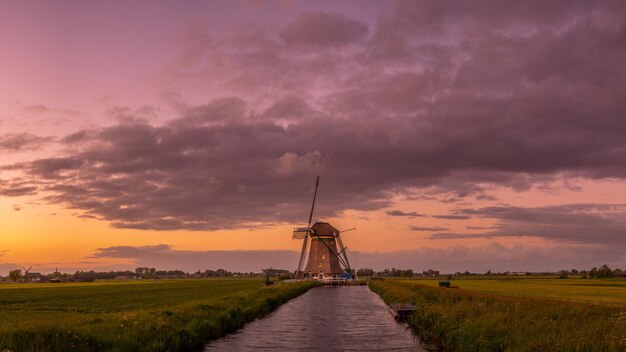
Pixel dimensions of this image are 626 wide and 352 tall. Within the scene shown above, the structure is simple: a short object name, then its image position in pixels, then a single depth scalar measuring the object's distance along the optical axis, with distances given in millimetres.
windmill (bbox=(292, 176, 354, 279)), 154625
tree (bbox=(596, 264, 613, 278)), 163138
